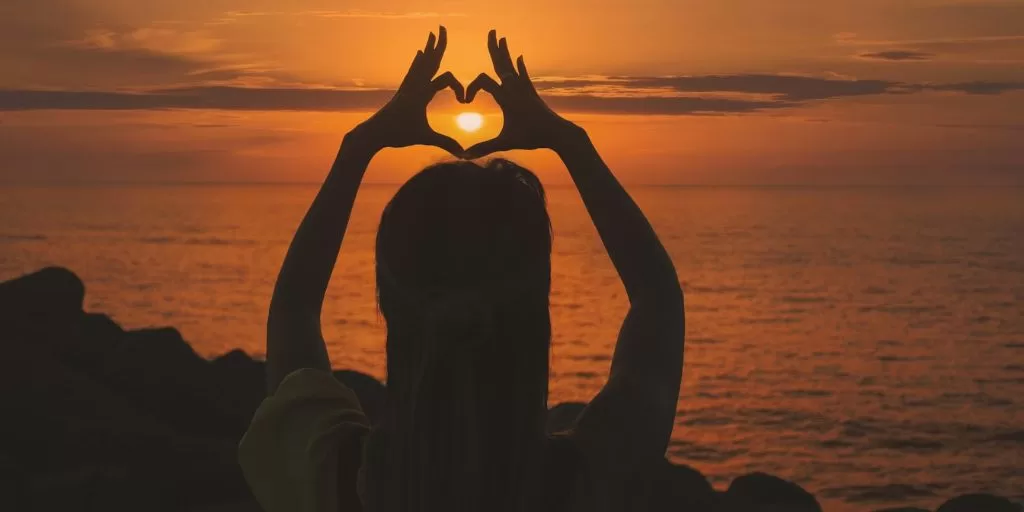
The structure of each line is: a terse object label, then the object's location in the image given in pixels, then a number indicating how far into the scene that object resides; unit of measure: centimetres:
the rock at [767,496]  959
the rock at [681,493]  879
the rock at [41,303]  1161
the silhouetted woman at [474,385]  196
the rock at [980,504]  953
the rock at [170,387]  1058
